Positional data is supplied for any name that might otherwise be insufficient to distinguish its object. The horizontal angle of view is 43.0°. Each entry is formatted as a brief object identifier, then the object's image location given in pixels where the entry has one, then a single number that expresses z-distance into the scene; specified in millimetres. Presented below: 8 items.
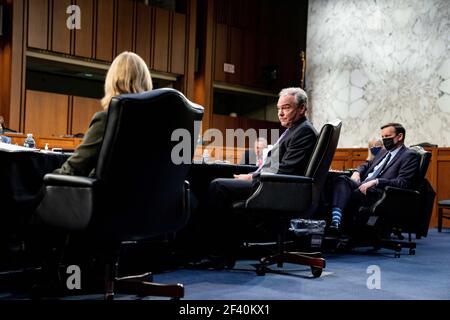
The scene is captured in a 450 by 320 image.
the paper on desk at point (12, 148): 2482
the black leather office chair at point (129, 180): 2184
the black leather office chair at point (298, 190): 3385
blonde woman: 2281
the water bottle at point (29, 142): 3827
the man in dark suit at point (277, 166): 3533
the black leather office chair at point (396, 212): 4648
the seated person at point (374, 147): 6590
